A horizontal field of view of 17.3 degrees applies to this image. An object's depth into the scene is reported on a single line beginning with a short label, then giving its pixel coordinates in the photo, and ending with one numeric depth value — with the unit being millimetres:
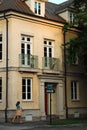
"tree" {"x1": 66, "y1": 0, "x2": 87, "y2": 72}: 25244
